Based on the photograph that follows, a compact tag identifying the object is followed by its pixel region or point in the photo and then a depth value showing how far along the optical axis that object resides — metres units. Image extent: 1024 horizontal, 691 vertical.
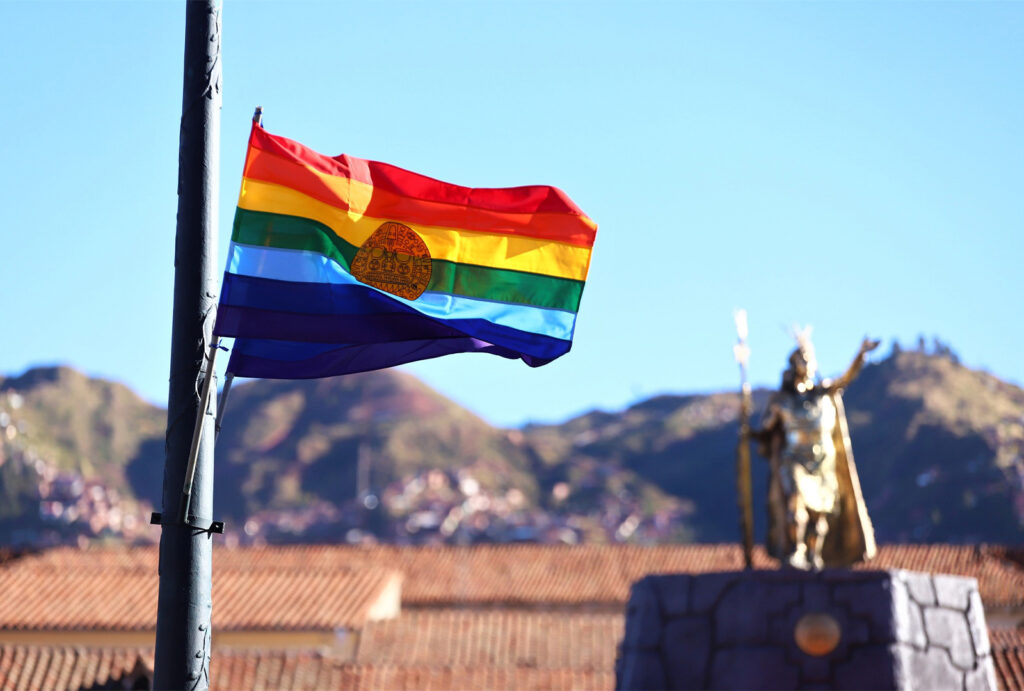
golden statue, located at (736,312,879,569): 14.18
